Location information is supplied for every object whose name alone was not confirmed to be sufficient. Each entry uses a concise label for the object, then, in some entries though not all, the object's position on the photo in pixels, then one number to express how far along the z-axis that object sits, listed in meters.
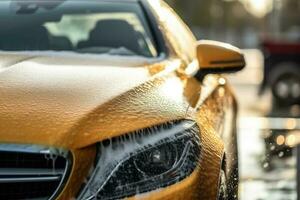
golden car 2.76
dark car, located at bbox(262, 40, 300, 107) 15.95
